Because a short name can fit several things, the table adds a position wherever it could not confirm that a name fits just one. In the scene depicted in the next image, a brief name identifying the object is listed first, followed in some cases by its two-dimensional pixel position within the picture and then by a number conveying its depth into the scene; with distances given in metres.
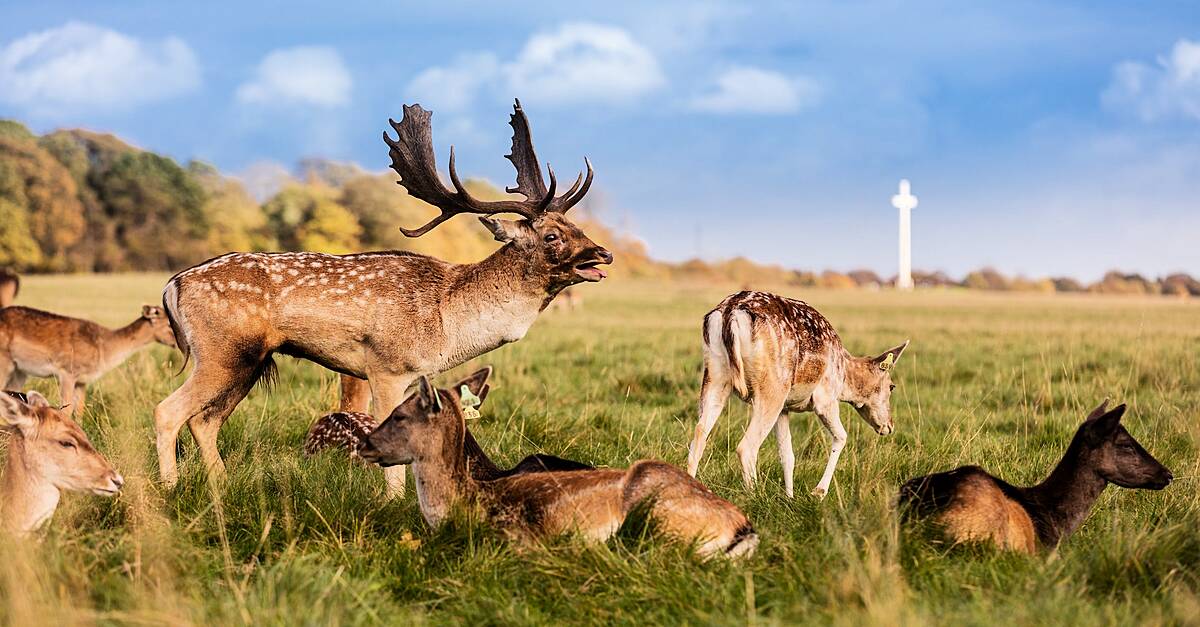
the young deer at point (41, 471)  9.93
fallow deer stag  13.20
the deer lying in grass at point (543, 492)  9.32
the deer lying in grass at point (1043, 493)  9.80
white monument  118.75
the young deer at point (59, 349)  21.84
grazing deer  13.95
